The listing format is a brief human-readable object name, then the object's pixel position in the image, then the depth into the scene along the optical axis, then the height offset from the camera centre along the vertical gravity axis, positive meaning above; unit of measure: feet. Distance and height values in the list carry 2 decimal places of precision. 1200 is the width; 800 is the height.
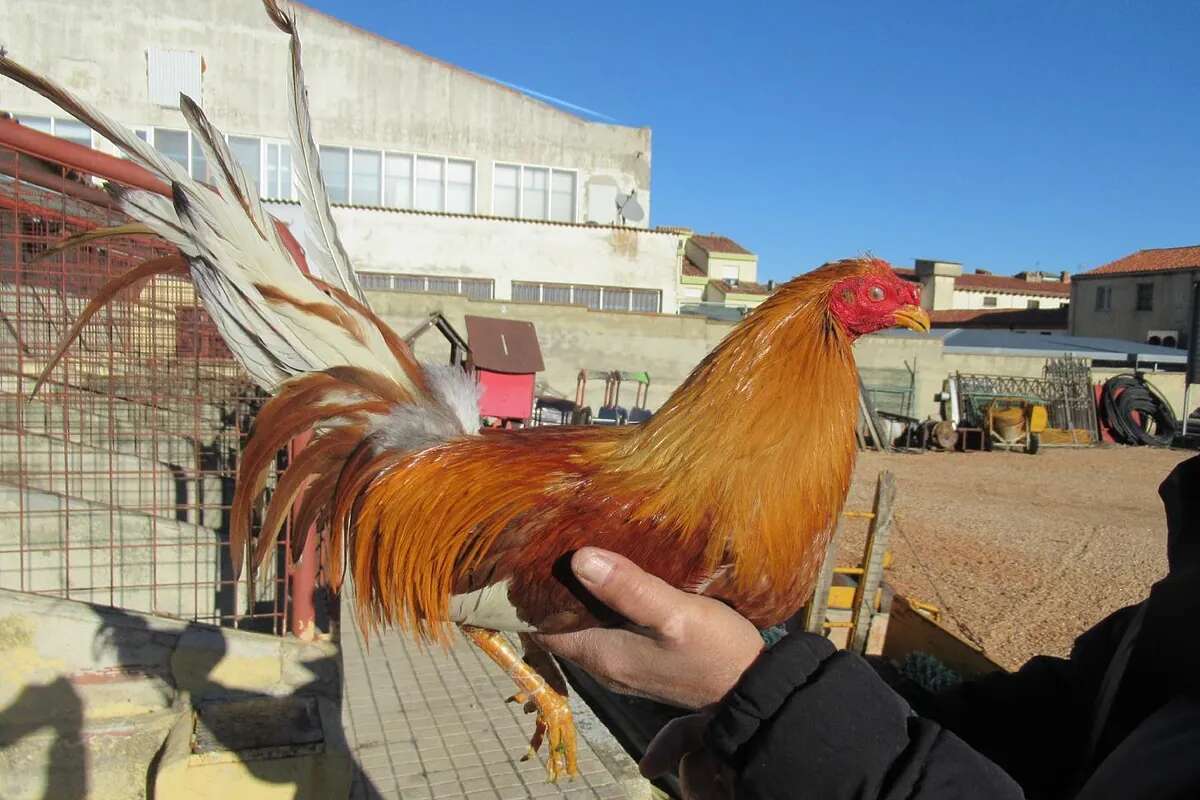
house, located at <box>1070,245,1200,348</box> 104.06 +11.39
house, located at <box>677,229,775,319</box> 92.07 +13.62
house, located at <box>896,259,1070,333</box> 127.34 +14.05
